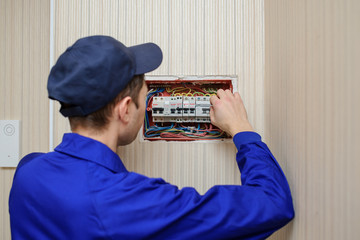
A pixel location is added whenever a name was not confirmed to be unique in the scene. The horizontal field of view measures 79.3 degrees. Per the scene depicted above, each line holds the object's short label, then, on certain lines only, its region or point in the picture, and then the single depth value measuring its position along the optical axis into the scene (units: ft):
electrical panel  3.40
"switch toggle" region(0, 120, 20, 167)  3.97
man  1.86
